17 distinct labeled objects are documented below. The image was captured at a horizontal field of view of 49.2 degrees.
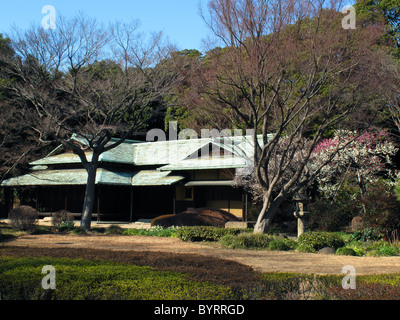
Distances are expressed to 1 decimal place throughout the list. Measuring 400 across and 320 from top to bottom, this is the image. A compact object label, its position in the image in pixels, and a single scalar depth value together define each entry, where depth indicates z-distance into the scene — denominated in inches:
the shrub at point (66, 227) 917.2
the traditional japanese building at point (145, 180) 1087.0
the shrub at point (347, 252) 588.1
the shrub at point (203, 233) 737.0
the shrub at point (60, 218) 986.1
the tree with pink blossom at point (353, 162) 1029.2
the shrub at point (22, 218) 870.1
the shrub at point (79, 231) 878.1
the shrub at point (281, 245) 634.2
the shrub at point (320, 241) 621.0
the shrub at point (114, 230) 920.3
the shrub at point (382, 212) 674.2
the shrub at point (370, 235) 690.8
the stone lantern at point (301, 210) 740.3
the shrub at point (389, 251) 591.2
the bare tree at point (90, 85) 965.2
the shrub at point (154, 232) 862.5
